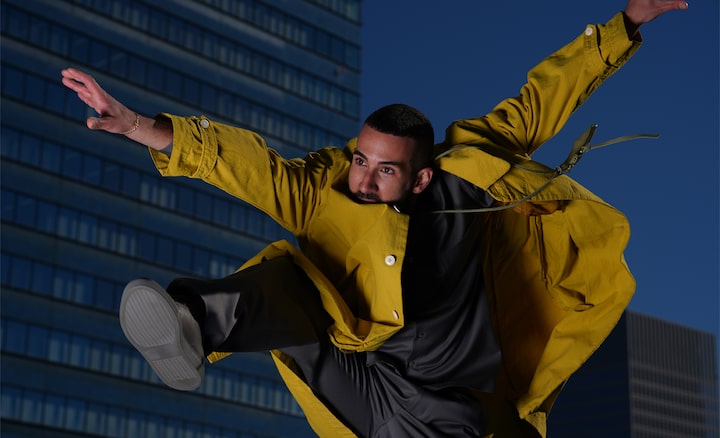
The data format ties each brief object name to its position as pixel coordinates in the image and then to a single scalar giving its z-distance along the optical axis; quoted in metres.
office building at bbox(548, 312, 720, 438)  118.38
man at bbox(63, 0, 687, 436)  5.52
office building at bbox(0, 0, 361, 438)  46.56
